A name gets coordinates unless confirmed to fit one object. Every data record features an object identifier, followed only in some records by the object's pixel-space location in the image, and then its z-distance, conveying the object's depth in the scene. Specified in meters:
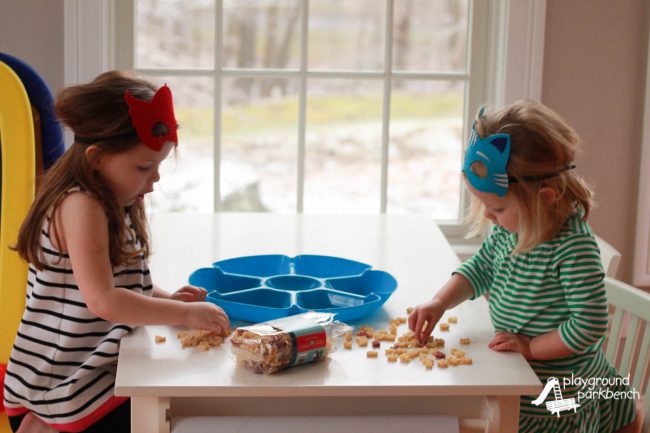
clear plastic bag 1.33
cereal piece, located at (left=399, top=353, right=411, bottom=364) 1.40
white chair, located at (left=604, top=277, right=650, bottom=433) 1.76
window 3.02
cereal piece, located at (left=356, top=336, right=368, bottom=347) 1.47
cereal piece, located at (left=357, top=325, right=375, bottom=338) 1.52
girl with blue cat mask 1.48
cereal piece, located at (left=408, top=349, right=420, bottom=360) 1.42
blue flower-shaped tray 1.59
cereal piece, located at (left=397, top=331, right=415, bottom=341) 1.50
